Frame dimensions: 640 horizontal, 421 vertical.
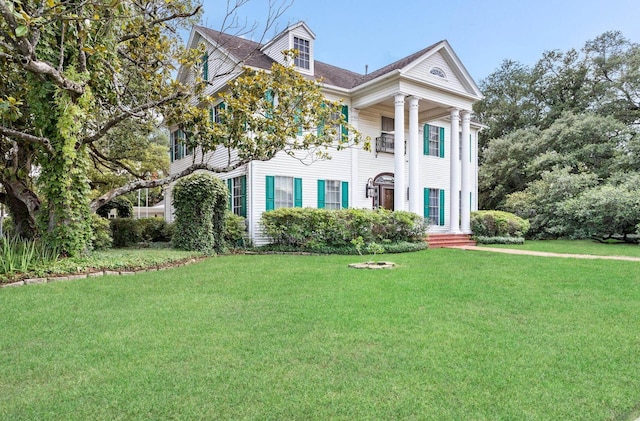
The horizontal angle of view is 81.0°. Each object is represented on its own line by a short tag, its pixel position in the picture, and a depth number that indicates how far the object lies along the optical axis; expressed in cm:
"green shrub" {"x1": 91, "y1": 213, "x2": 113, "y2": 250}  1012
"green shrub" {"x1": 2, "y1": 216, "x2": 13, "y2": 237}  1139
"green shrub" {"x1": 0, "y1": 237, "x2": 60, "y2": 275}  652
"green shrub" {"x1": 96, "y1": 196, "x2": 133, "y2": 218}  1602
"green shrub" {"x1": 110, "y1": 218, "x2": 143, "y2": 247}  1323
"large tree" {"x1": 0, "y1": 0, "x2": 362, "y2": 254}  702
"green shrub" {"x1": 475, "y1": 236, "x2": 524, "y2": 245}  1452
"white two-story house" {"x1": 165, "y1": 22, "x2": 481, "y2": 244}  1295
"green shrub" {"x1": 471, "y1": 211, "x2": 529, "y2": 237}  1509
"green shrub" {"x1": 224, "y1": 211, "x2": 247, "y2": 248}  1180
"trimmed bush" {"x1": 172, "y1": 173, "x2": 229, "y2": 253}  1032
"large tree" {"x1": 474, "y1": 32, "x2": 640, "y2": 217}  1981
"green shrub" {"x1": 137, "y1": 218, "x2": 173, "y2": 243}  1454
